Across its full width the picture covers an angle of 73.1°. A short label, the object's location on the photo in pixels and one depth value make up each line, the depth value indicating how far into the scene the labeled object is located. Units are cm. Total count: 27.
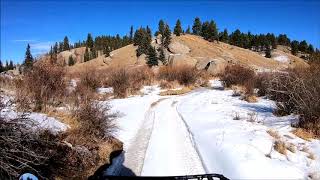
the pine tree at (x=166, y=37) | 5871
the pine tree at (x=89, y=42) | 9465
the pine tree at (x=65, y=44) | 10700
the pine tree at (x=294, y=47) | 8336
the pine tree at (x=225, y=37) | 7833
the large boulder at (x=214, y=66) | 2944
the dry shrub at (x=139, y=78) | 1684
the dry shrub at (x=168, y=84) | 1915
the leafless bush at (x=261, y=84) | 1402
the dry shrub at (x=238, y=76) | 1780
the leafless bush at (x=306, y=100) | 709
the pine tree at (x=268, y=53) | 7240
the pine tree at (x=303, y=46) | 8477
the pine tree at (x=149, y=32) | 6767
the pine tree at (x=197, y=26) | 7747
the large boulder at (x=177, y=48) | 5508
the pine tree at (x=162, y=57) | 5132
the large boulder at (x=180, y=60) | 3666
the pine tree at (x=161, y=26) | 6878
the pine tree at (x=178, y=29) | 6712
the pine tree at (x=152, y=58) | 4872
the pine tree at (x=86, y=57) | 8272
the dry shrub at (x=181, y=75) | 2106
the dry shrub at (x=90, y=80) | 1628
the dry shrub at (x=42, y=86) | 804
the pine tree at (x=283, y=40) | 9616
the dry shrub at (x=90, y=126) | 563
